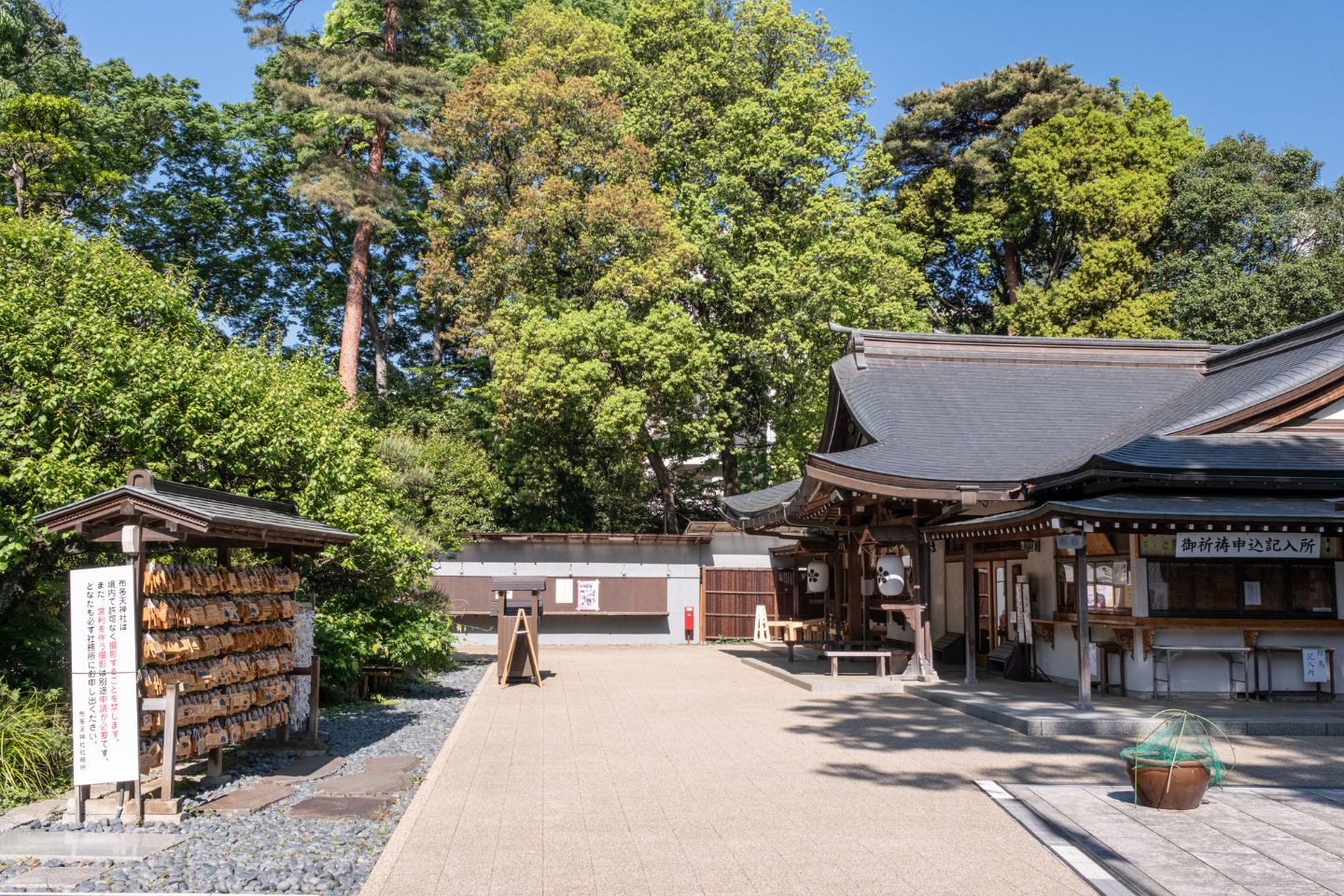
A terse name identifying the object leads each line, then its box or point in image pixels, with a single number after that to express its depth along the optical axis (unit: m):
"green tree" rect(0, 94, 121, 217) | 22.66
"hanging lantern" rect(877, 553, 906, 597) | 16.38
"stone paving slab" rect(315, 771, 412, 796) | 8.76
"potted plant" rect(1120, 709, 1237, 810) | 7.64
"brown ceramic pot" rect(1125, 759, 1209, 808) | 7.62
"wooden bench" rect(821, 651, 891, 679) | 16.31
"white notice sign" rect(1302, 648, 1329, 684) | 13.60
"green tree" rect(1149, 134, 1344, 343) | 30.44
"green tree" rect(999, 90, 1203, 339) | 32.16
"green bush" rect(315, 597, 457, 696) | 13.62
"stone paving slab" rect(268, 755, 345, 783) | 9.20
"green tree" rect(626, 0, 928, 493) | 28.55
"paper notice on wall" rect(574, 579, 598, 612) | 26.41
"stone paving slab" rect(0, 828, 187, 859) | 6.80
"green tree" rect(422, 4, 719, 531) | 26.42
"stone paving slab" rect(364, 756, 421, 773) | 9.80
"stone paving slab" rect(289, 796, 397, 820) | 7.92
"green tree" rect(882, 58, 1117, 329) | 36.03
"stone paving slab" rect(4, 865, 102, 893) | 6.09
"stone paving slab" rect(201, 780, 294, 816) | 7.98
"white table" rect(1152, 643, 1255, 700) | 13.66
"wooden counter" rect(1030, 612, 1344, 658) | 13.48
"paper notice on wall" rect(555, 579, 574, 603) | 26.30
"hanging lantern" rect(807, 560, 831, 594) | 22.36
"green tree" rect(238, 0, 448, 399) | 26.28
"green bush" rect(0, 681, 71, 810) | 8.45
